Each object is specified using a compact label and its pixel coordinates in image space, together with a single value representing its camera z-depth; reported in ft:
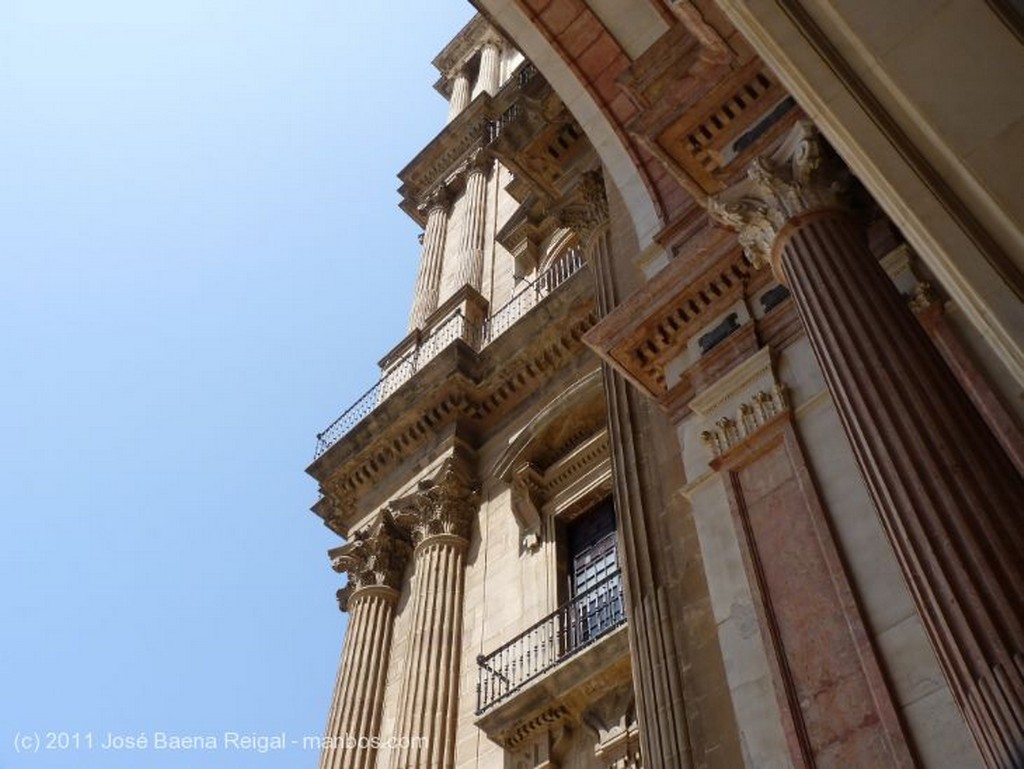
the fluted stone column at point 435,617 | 44.68
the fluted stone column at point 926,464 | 15.15
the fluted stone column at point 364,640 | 48.19
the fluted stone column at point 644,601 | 24.95
